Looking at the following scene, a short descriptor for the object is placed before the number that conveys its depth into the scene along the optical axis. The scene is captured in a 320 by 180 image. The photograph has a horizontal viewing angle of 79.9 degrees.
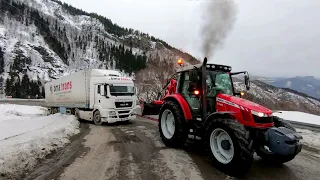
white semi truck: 10.60
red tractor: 3.89
